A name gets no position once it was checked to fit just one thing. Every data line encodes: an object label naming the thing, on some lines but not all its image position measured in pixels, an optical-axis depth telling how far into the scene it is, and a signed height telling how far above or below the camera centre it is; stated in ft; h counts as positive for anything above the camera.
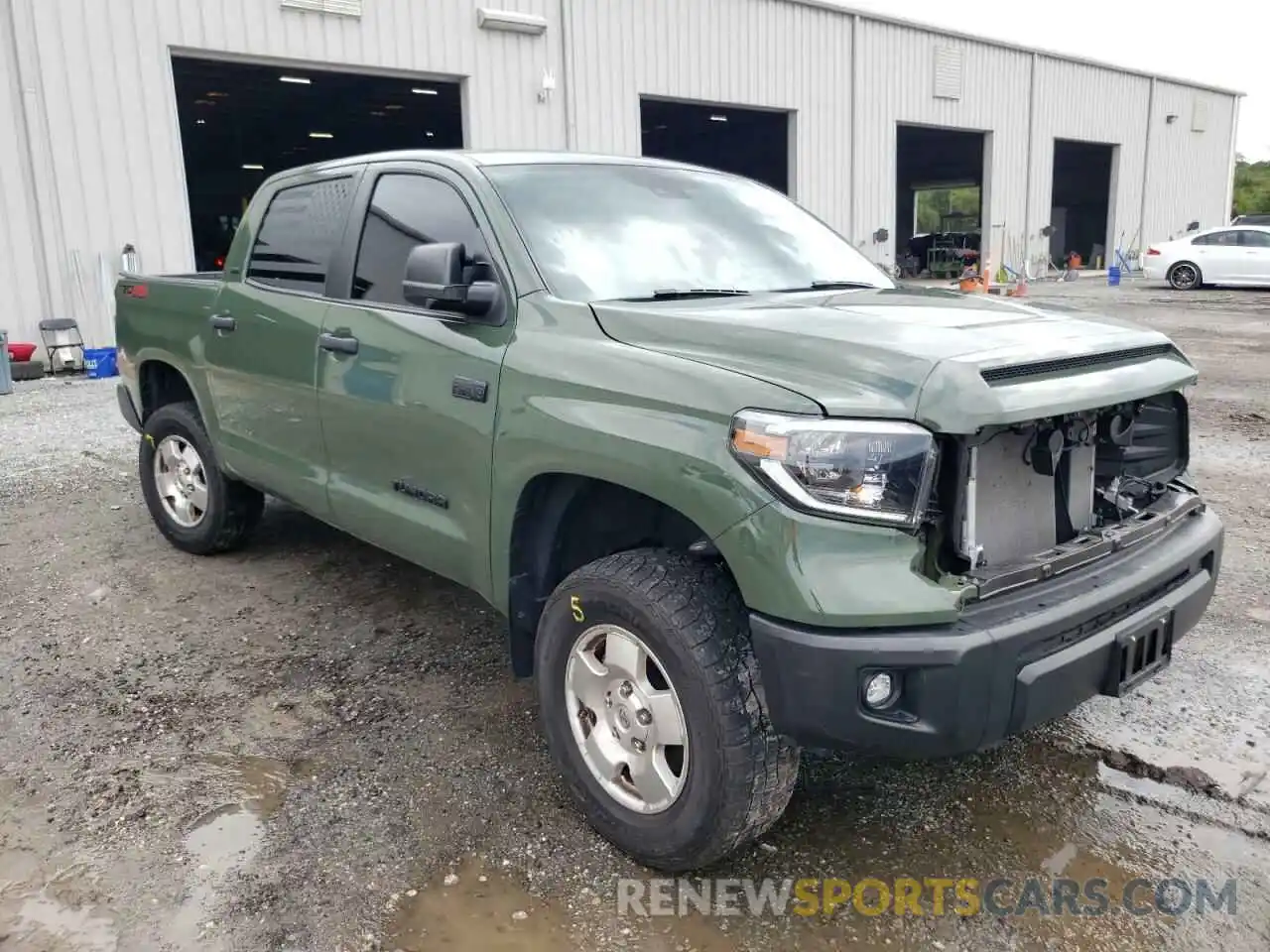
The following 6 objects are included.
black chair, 39.52 -2.81
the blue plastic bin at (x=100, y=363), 40.06 -3.84
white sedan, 75.05 -2.02
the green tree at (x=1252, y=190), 200.44 +7.61
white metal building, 39.29 +8.26
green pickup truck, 7.63 -1.94
